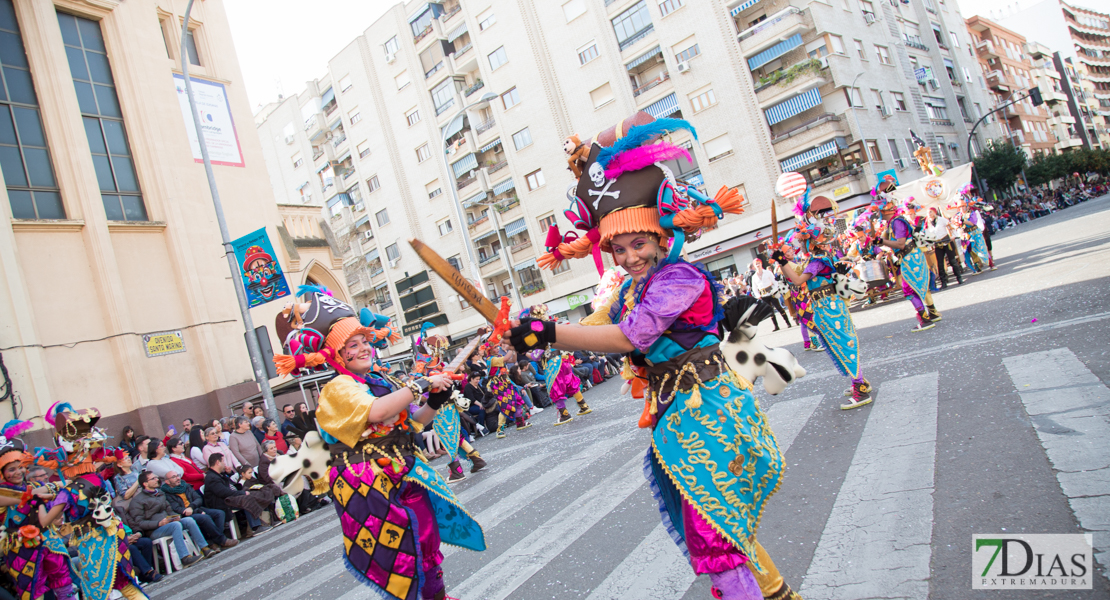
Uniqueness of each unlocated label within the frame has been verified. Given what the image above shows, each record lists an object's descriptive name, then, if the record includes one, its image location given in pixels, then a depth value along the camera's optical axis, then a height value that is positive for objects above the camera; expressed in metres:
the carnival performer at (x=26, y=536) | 5.74 -0.44
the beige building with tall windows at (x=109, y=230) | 15.02 +5.46
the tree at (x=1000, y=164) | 46.34 +2.07
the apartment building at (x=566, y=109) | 34.53 +11.29
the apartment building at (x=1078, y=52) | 78.12 +14.55
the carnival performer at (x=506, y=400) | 12.66 -1.09
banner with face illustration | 13.96 +2.96
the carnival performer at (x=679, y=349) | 2.49 -0.23
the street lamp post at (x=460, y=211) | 20.59 +4.44
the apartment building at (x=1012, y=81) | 59.00 +9.88
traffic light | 32.46 +4.20
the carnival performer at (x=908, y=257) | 9.45 -0.50
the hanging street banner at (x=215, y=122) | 19.17 +8.83
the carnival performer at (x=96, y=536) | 5.95 -0.65
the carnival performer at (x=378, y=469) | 3.27 -0.44
